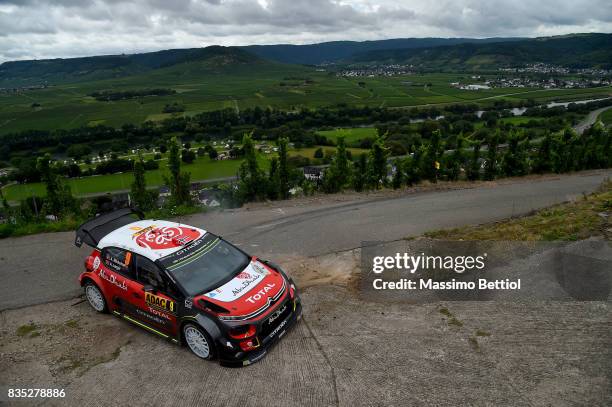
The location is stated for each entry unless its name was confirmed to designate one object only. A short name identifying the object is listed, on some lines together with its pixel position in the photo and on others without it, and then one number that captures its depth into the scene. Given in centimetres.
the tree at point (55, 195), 1942
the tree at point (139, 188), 2069
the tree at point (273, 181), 1839
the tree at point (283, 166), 1922
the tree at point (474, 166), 1998
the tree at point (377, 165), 1906
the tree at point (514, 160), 2059
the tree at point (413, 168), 1933
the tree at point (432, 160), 1934
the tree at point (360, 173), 1920
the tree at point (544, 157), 2047
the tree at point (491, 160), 2061
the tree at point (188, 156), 6438
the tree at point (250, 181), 1820
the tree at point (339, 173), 1970
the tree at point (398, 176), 1902
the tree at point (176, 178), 1828
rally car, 680
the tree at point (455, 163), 1983
